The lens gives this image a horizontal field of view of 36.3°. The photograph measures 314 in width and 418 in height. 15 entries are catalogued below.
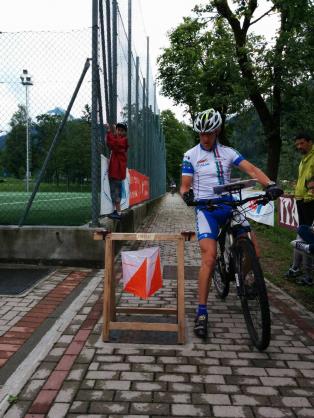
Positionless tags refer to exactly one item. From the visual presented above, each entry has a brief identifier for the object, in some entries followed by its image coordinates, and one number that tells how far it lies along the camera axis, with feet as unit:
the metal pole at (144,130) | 56.29
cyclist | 14.71
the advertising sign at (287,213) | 31.56
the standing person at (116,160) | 28.68
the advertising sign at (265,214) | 42.65
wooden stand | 13.51
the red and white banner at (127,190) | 26.43
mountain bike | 12.62
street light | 25.22
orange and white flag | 13.93
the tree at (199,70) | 50.24
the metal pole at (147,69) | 65.05
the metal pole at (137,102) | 46.55
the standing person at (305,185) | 21.21
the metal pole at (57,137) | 24.37
